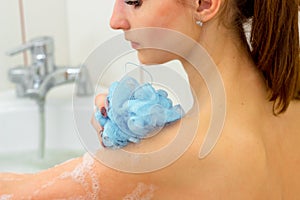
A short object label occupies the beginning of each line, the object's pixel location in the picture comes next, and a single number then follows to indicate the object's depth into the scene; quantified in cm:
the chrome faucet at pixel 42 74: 184
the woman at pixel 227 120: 91
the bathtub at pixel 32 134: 185
